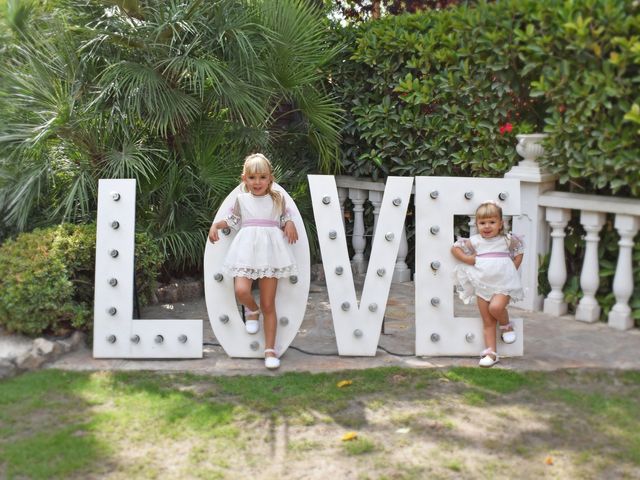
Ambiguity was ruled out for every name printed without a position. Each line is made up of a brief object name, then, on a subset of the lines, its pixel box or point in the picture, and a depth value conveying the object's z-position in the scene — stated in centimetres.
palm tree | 591
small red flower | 610
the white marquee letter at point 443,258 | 493
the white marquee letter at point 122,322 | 492
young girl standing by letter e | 476
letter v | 496
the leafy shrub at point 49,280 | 496
